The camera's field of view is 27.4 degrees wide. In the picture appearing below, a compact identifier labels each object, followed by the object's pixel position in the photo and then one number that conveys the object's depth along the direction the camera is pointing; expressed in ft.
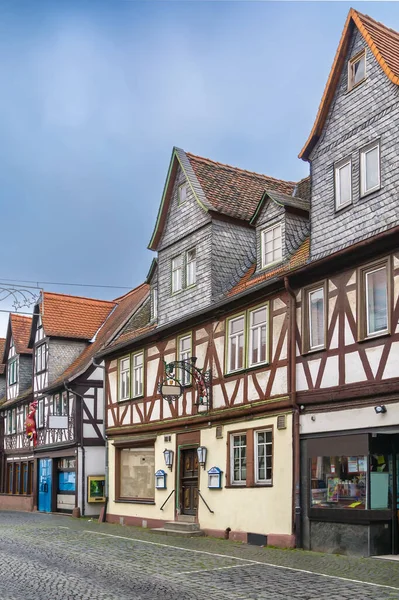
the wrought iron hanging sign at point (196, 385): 75.92
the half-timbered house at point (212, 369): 66.44
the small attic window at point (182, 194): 84.99
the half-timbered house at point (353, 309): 53.88
